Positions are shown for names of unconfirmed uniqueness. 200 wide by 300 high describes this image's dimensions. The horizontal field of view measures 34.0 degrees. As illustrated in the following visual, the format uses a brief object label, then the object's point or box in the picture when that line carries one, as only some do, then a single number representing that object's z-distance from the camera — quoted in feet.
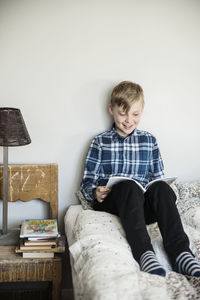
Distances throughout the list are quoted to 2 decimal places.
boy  4.02
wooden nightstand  4.47
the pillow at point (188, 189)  5.65
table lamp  4.64
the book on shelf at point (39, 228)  4.56
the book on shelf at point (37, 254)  4.53
